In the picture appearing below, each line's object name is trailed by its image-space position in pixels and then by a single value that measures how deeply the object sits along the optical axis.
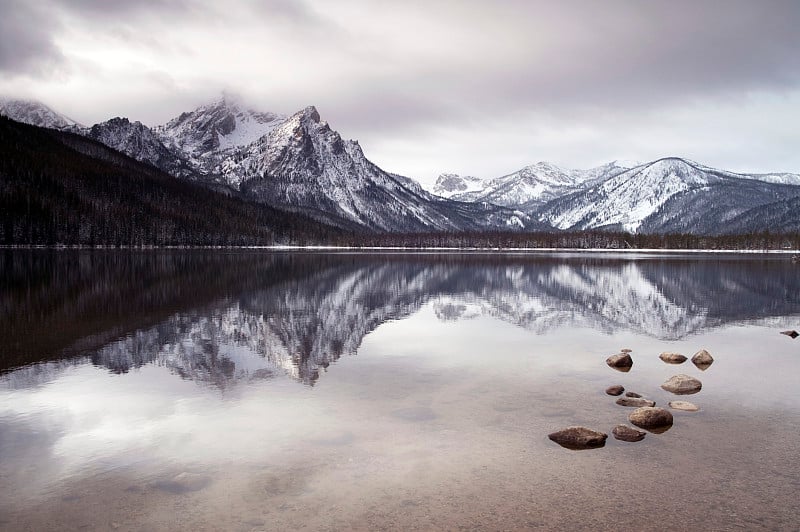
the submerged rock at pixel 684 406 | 18.84
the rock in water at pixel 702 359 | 26.24
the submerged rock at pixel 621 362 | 25.55
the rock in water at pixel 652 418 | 17.00
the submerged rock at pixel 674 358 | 27.09
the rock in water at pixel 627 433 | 15.85
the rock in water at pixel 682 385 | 21.30
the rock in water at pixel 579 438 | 15.27
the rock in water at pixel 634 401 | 19.28
